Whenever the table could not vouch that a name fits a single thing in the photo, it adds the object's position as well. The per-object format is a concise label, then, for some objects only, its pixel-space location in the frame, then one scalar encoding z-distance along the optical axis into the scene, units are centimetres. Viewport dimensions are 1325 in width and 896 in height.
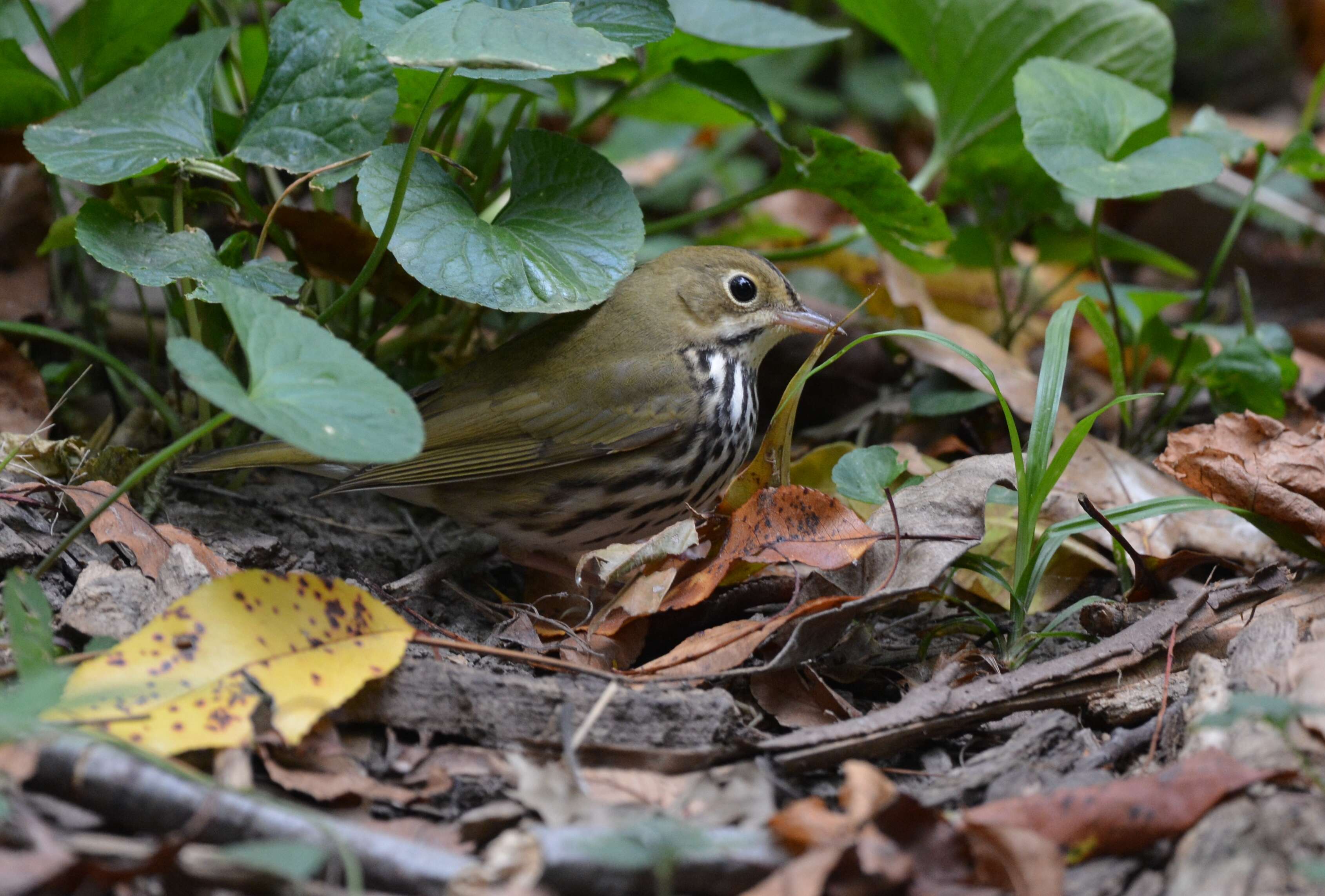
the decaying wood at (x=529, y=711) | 434
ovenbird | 662
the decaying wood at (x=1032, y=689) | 432
